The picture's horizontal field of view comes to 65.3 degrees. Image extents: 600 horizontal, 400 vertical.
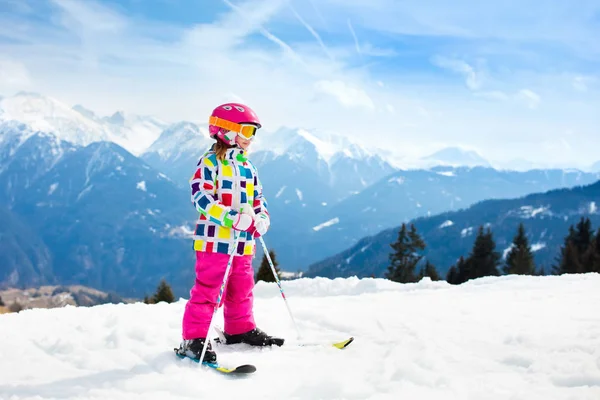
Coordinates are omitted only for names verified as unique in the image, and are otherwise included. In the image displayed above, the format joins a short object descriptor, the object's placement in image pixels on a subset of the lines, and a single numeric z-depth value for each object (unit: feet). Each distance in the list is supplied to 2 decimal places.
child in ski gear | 16.96
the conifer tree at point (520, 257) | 139.13
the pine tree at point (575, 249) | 122.11
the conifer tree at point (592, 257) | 109.50
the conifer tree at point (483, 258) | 136.15
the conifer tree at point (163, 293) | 129.94
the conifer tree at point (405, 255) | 137.80
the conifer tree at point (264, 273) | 91.73
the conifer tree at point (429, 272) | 146.41
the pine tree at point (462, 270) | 140.36
